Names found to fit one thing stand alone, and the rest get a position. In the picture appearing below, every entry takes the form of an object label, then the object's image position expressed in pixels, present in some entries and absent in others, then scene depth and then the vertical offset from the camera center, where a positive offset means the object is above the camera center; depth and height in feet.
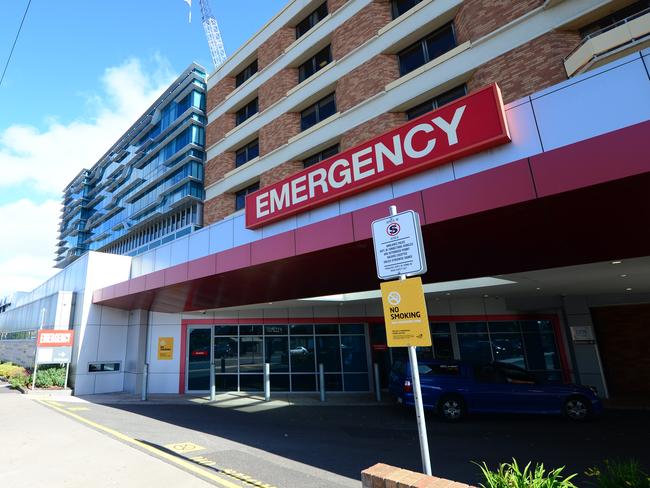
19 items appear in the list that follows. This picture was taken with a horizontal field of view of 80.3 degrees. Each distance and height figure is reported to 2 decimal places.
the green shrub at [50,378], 57.67 -2.50
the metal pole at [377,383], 50.85 -5.48
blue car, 36.45 -5.61
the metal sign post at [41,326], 55.95 +6.16
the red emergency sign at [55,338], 55.88 +3.21
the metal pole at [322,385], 51.80 -5.43
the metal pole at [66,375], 57.82 -2.24
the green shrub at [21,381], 59.85 -2.82
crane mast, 223.30 +176.47
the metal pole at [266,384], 52.90 -4.97
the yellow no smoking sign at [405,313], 12.21 +0.82
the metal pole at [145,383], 52.60 -3.74
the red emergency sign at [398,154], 20.20 +11.04
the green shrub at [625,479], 11.60 -4.66
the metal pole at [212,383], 53.31 -4.39
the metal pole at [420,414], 12.19 -2.35
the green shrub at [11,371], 67.92 -1.50
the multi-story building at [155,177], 130.00 +70.66
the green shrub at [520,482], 11.71 -4.52
